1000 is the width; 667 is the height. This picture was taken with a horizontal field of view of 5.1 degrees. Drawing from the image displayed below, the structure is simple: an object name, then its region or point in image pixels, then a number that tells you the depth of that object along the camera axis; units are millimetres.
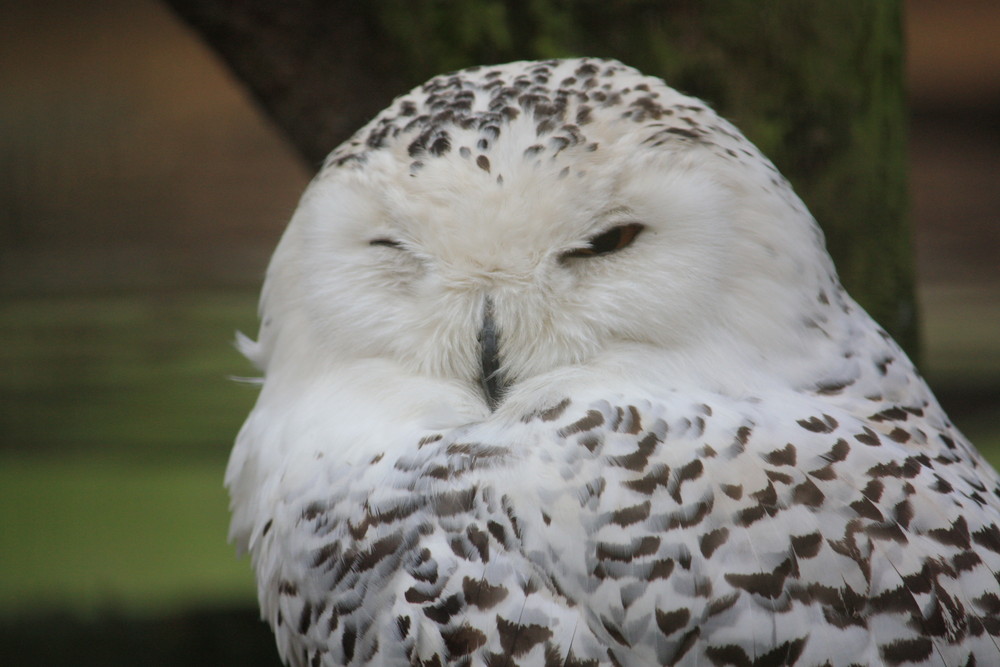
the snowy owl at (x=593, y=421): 2965
